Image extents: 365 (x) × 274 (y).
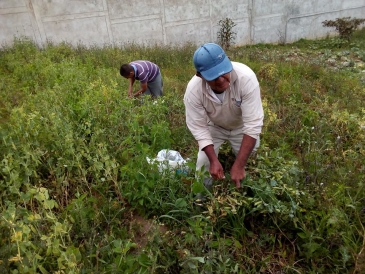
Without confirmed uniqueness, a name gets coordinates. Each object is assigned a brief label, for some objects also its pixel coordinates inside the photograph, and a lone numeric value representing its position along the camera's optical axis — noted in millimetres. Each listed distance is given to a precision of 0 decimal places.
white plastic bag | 2752
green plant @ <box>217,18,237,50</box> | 10477
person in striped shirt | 4875
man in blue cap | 2170
